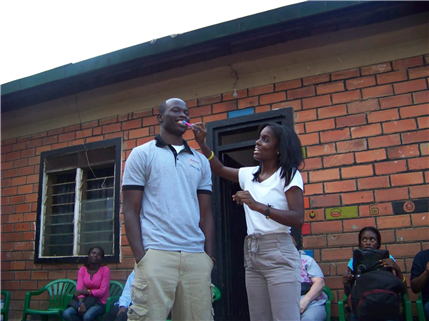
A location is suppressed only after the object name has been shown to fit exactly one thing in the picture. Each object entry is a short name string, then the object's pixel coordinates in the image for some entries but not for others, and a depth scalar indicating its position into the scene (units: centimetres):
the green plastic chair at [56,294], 463
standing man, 195
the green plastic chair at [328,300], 316
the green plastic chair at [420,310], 298
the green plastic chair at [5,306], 491
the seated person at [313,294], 319
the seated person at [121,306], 382
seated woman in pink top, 416
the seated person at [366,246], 297
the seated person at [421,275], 307
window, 502
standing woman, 205
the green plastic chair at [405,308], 291
